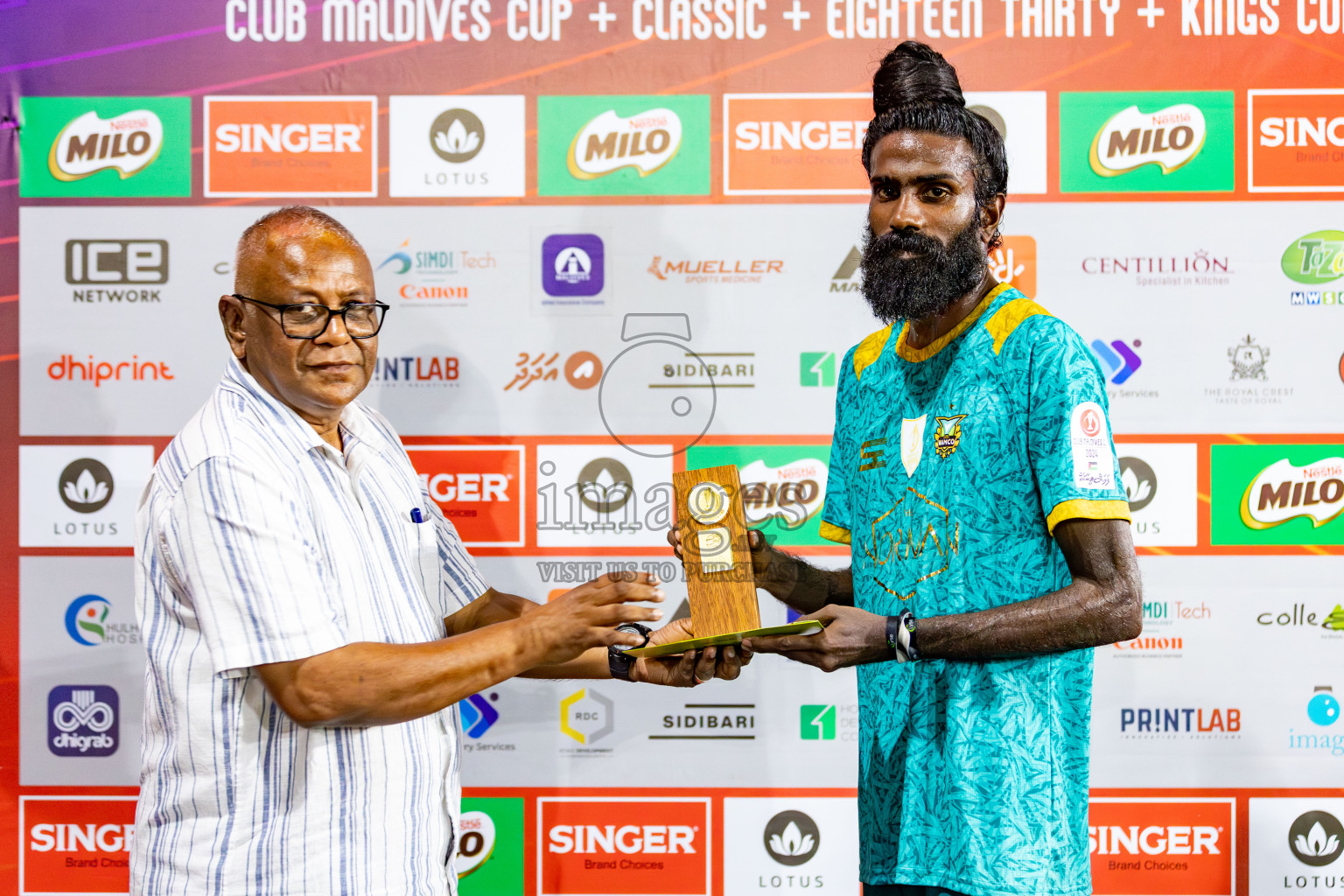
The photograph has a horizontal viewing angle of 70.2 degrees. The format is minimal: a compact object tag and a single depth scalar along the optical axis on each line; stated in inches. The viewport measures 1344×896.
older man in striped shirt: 54.8
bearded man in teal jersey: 61.1
